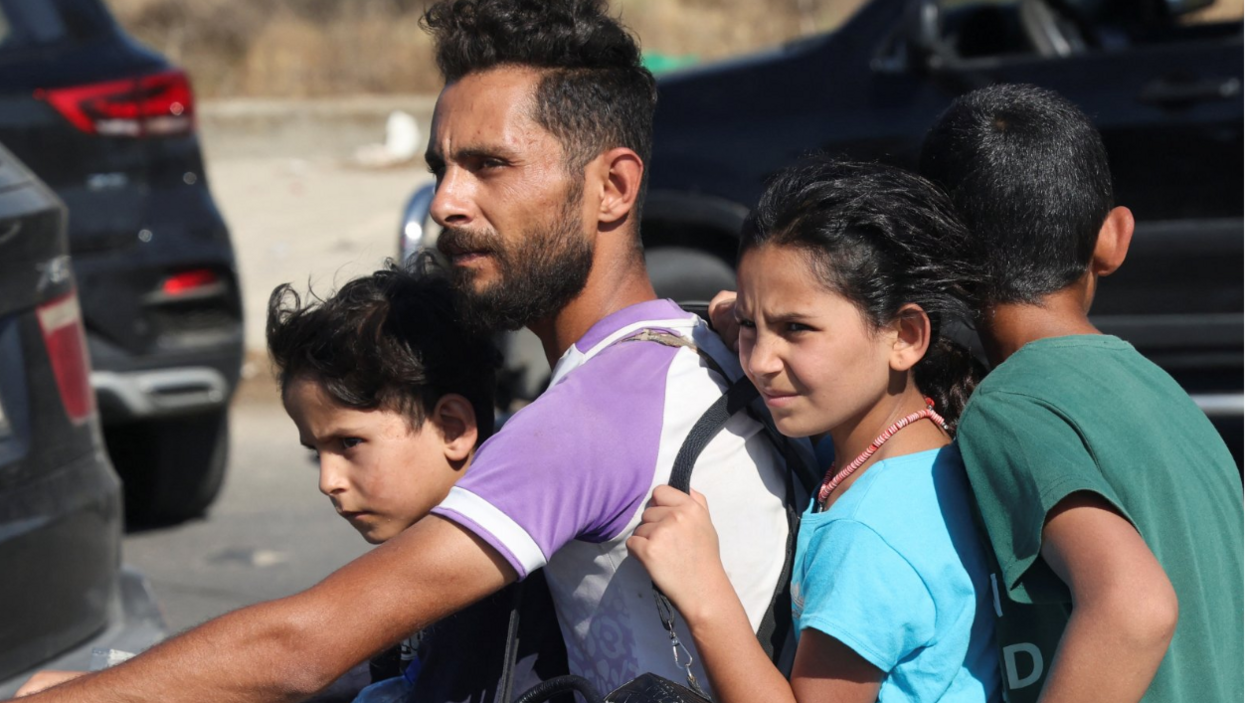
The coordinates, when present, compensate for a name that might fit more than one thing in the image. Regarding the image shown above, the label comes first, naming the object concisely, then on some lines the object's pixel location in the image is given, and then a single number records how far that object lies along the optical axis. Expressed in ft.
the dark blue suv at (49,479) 18.08
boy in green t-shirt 10.11
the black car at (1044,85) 29.40
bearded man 11.10
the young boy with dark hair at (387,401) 14.53
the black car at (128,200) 31.63
